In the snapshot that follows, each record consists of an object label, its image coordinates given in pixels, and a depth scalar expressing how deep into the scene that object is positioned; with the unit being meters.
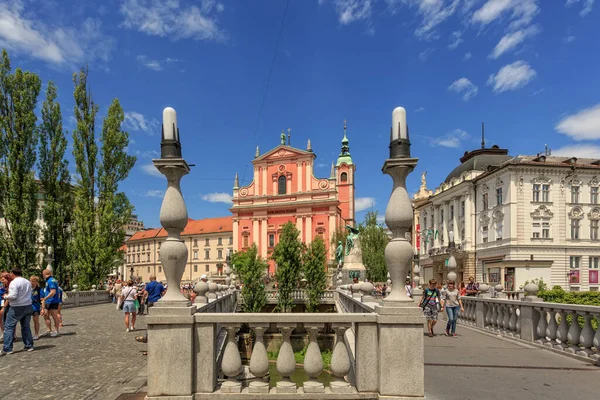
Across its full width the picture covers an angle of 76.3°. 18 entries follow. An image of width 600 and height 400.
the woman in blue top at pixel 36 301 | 9.48
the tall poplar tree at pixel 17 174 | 23.34
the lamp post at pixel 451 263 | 13.70
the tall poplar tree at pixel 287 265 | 20.91
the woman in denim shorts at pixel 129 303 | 11.20
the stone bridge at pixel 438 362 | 4.79
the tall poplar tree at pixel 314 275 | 19.92
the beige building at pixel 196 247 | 72.31
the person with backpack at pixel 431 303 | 10.02
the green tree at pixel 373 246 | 35.75
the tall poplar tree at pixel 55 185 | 25.14
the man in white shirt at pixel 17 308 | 7.80
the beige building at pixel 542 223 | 32.84
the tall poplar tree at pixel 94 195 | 25.66
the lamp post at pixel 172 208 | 4.12
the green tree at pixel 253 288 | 18.69
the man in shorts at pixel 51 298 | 9.84
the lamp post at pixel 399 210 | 4.09
